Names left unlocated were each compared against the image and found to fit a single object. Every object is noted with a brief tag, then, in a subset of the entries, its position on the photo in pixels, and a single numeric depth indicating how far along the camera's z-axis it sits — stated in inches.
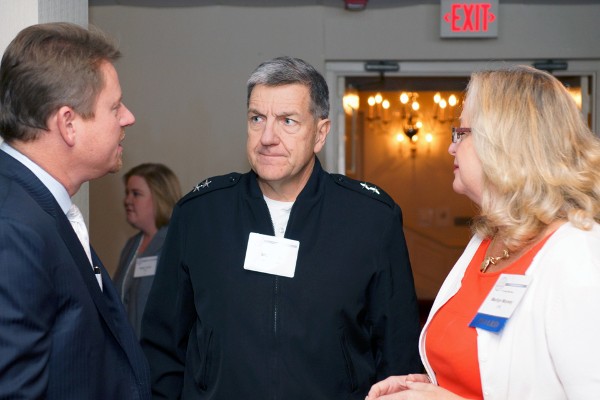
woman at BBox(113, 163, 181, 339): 161.5
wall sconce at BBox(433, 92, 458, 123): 406.6
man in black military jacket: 87.7
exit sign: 194.2
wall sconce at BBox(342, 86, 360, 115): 208.5
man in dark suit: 58.8
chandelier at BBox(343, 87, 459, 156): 415.8
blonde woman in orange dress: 59.3
